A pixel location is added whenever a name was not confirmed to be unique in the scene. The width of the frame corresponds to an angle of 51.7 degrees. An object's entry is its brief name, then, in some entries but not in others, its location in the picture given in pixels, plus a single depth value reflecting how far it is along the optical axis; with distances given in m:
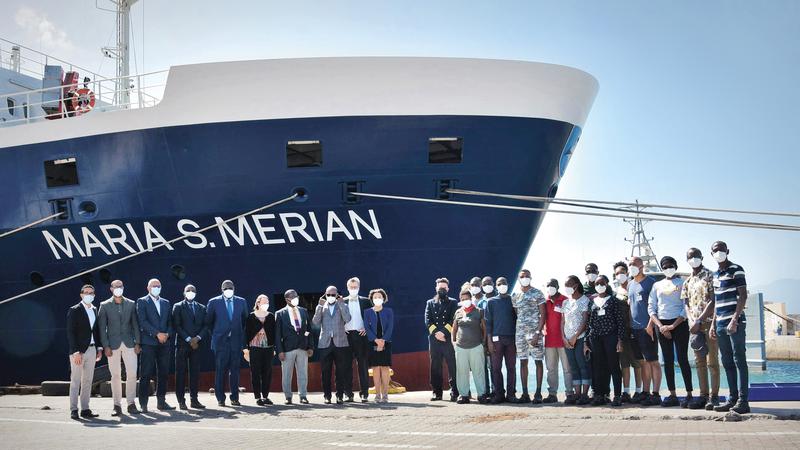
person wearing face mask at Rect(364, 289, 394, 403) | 10.96
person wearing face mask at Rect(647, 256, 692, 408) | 9.12
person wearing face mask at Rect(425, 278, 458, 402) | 10.94
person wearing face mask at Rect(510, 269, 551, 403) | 10.32
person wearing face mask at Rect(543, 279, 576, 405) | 10.30
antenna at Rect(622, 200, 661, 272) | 41.59
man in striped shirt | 7.96
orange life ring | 15.71
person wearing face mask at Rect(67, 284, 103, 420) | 9.65
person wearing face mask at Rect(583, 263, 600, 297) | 10.35
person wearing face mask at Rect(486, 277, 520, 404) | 10.45
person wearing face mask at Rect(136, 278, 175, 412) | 10.34
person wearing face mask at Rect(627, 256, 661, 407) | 9.50
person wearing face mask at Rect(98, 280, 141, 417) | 9.96
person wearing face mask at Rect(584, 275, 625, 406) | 9.67
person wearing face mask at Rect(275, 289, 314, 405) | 11.10
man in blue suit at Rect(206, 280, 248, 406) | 10.86
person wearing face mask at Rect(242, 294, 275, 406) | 11.11
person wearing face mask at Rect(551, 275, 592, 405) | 9.92
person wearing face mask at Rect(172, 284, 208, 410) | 10.68
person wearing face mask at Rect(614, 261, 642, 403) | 9.73
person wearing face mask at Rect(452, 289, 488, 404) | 10.70
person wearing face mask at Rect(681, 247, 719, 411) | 8.61
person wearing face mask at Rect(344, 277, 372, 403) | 11.14
